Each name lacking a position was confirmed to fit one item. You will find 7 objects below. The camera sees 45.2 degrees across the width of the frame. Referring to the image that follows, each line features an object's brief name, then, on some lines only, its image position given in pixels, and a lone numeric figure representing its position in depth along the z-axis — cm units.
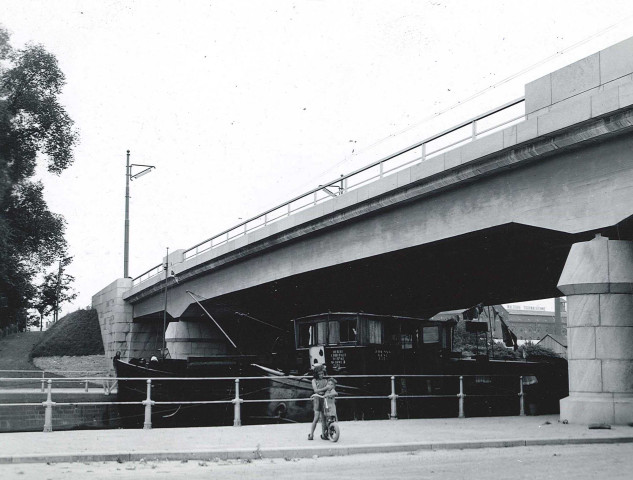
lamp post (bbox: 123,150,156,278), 5834
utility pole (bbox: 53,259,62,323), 9694
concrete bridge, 1719
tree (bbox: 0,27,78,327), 3728
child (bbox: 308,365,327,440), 1416
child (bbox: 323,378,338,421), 1395
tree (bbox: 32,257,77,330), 9544
